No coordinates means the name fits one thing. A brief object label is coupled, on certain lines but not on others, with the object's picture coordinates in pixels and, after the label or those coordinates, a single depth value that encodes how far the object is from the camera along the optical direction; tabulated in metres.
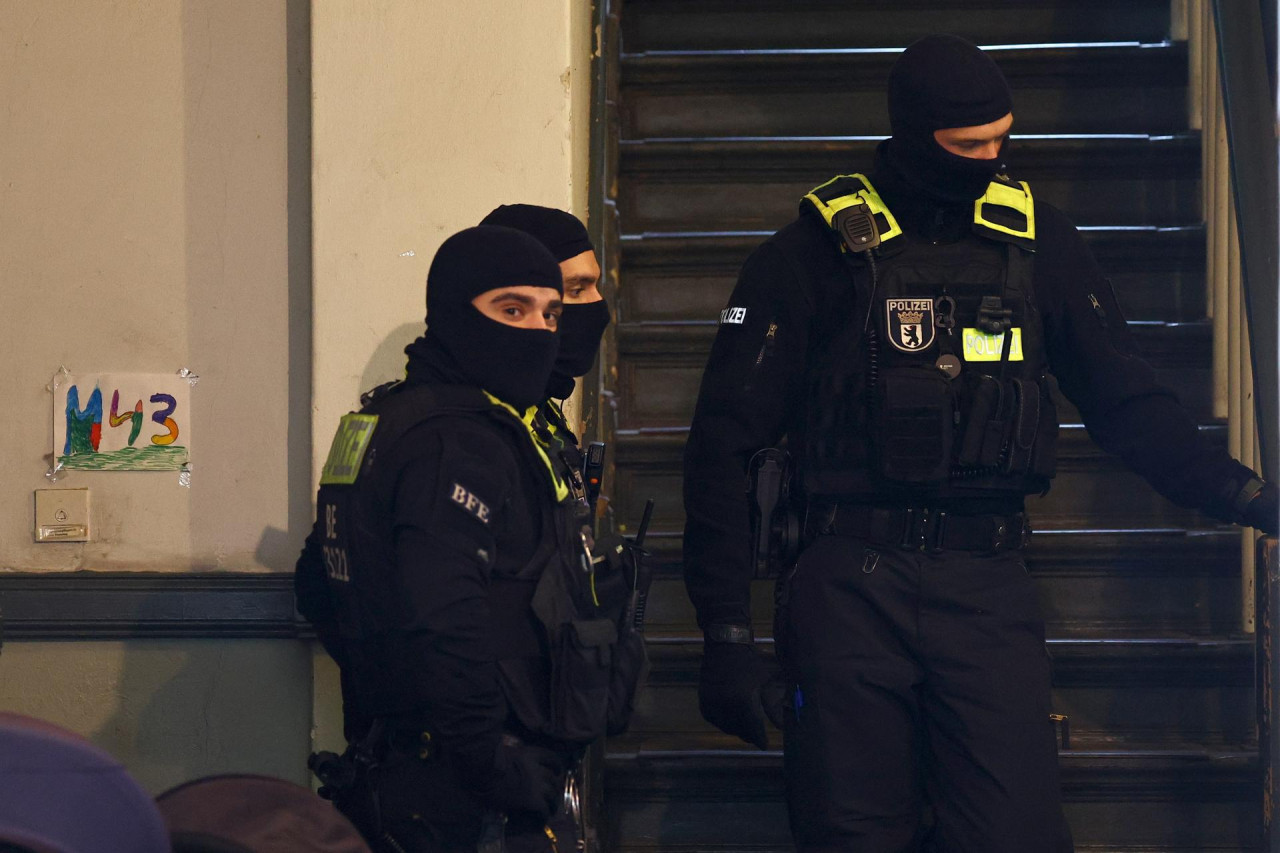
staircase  6.91
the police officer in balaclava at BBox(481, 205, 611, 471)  5.36
